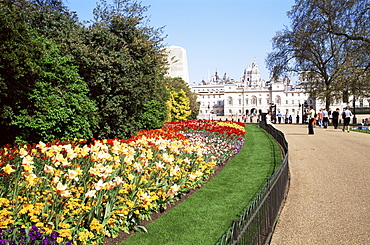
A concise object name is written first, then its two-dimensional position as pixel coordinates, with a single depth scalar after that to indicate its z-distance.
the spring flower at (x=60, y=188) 3.23
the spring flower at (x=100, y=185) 3.58
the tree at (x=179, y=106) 25.45
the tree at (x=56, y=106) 7.86
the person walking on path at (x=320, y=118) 22.98
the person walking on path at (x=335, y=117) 20.44
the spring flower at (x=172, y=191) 4.62
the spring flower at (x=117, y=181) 3.85
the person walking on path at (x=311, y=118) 15.77
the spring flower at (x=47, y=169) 3.73
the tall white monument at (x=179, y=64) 30.08
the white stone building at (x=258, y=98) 104.69
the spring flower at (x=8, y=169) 3.54
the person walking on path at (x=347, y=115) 17.30
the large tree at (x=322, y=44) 21.97
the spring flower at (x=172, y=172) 4.99
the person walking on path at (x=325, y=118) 21.62
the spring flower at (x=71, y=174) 3.64
